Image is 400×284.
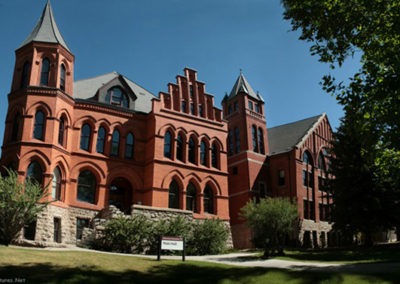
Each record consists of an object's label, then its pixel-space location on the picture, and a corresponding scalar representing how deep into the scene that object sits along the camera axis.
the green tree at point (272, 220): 26.84
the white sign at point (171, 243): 20.08
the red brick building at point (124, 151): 28.69
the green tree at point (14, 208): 21.72
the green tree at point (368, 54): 15.89
